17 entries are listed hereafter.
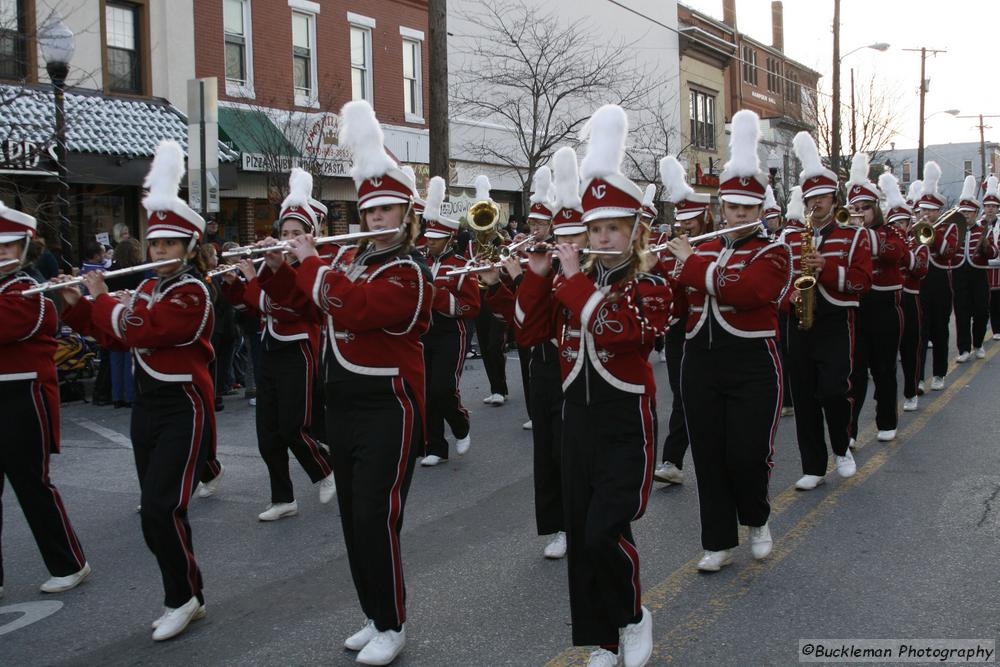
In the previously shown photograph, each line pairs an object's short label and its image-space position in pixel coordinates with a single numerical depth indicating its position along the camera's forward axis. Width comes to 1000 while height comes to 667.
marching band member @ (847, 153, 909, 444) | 9.14
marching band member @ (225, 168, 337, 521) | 7.20
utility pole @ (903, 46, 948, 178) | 48.70
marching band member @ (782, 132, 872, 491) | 7.47
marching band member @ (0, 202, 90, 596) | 5.54
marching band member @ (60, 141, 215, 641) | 5.02
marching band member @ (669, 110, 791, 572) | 5.62
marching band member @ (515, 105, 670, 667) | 4.21
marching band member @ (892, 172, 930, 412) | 10.53
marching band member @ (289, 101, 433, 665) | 4.52
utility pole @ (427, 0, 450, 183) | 15.38
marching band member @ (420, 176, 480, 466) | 8.47
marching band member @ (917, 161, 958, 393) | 12.13
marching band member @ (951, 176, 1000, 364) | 14.16
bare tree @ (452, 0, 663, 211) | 26.64
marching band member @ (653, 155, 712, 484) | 7.05
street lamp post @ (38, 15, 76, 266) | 11.66
